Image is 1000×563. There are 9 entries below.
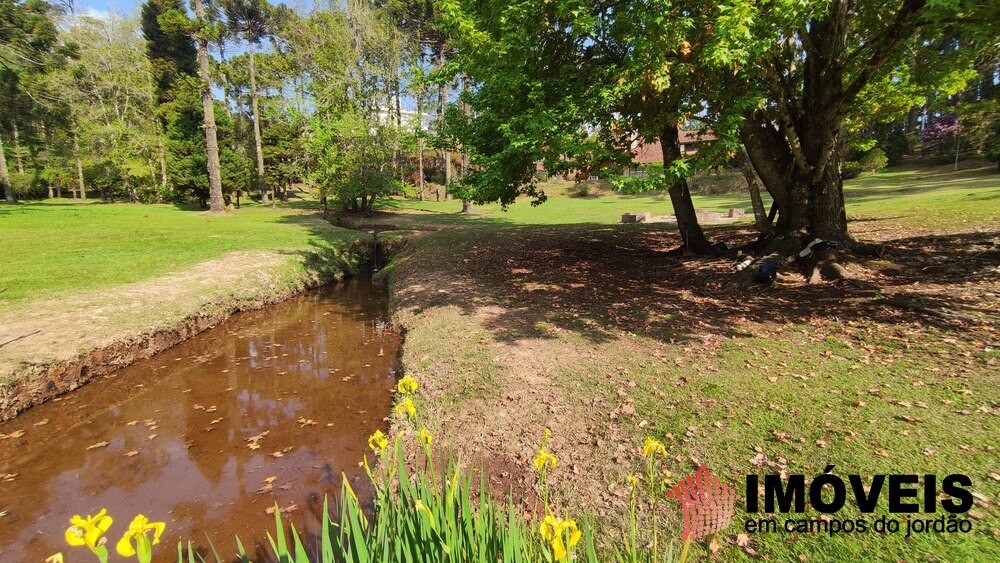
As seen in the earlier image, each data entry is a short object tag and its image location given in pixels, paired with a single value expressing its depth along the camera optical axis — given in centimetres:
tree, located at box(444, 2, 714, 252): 640
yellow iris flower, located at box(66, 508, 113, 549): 120
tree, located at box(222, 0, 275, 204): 3322
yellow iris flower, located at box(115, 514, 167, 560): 123
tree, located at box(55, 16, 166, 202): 3228
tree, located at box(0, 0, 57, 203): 2034
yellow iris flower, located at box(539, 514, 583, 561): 157
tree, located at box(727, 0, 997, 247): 589
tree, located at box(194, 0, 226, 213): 2373
